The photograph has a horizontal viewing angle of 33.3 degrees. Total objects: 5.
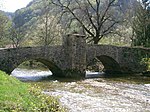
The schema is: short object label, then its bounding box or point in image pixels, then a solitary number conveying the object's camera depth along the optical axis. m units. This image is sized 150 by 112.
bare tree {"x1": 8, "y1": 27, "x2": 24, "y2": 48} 49.24
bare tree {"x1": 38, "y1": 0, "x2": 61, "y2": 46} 42.79
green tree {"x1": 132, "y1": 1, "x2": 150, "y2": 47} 34.54
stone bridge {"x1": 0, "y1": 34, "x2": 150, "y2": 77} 21.55
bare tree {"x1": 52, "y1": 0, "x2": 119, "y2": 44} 33.26
